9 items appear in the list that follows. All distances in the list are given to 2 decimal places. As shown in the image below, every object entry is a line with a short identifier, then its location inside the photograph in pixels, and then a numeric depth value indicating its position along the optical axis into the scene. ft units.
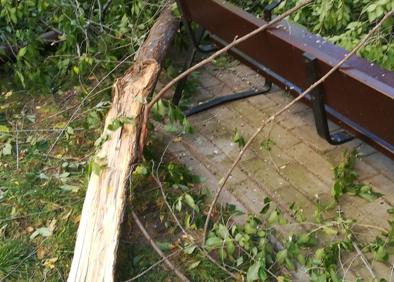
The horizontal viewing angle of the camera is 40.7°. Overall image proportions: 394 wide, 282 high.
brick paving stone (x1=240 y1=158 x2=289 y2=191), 10.62
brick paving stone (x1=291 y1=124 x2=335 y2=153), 11.44
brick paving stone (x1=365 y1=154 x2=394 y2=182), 10.62
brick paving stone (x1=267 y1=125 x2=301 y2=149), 11.71
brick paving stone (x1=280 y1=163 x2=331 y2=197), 10.39
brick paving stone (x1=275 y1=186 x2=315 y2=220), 9.91
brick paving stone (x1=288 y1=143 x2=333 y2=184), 10.73
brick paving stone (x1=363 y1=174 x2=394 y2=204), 10.06
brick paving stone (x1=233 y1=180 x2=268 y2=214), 10.13
